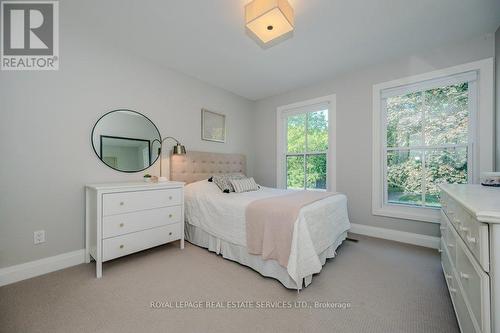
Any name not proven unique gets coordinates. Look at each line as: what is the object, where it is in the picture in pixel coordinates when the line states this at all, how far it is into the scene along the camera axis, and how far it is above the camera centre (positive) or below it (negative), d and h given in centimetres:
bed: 172 -64
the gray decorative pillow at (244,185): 283 -28
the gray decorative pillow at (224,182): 281 -24
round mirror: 240 +32
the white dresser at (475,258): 80 -44
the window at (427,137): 237 +38
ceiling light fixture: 164 +126
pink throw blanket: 174 -55
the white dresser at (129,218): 193 -56
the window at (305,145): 356 +38
